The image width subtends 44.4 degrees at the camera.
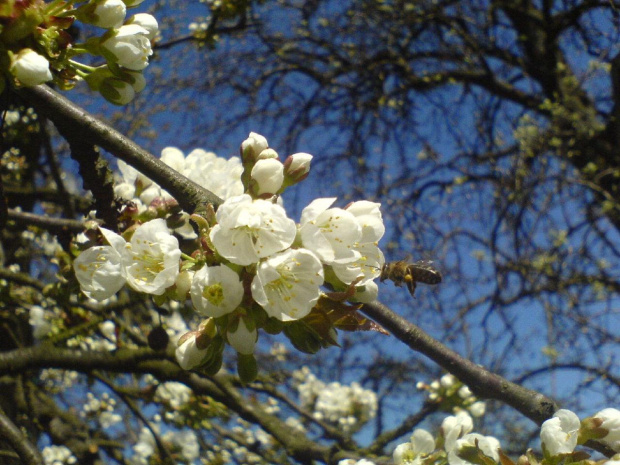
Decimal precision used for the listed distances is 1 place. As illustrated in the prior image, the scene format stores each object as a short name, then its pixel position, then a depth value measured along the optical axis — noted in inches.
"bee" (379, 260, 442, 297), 12.2
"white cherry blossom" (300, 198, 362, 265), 9.9
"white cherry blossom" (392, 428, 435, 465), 13.9
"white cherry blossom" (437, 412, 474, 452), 13.6
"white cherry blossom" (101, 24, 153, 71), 11.0
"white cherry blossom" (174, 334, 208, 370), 9.9
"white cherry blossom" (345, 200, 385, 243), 10.5
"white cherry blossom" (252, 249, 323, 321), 9.4
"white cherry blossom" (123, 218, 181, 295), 9.8
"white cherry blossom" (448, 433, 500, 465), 12.3
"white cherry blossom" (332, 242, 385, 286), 10.1
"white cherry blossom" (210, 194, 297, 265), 9.3
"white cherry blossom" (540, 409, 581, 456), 11.0
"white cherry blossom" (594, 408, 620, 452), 11.4
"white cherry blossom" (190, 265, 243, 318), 9.3
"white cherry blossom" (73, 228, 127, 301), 10.4
